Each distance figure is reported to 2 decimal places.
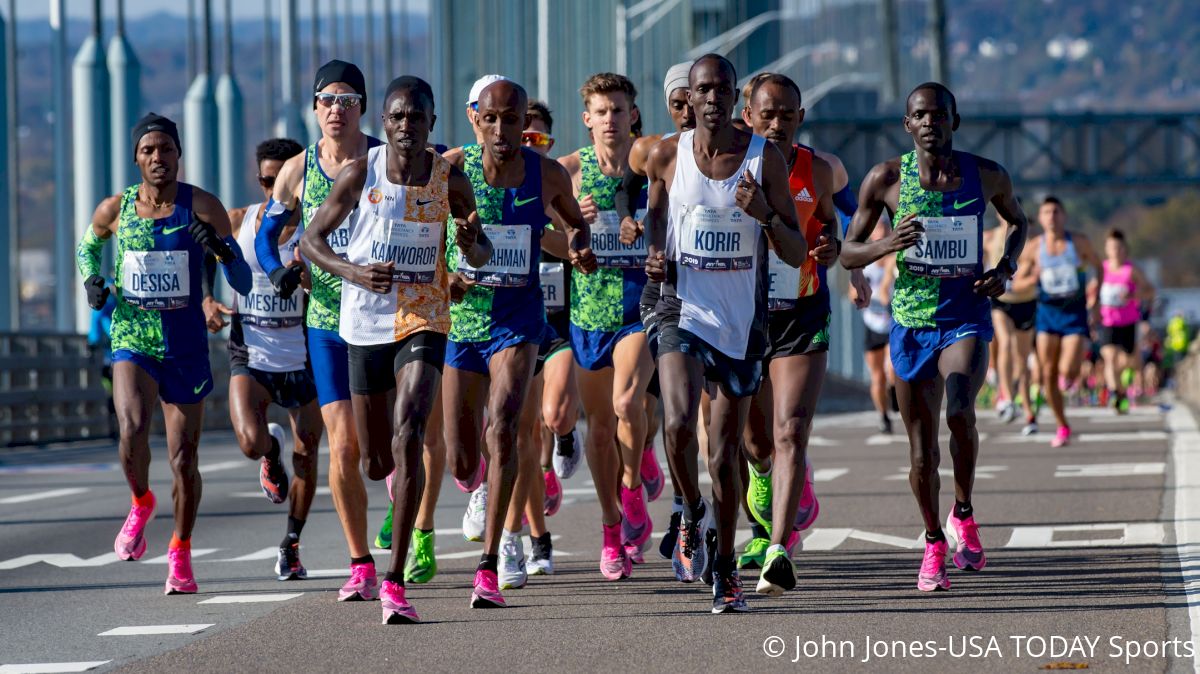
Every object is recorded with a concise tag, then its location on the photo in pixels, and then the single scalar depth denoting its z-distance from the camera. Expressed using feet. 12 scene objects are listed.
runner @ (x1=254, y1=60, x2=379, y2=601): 62.13
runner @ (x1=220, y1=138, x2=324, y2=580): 70.54
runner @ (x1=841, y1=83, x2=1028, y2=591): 64.59
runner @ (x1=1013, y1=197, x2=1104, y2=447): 130.21
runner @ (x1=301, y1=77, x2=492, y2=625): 58.39
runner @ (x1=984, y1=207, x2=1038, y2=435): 139.85
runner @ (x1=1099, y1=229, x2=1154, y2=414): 175.32
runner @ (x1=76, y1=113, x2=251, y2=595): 66.95
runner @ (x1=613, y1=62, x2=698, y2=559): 61.41
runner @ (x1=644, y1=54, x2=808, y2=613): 58.80
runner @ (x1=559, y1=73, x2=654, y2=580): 70.13
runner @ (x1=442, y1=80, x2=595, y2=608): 61.00
